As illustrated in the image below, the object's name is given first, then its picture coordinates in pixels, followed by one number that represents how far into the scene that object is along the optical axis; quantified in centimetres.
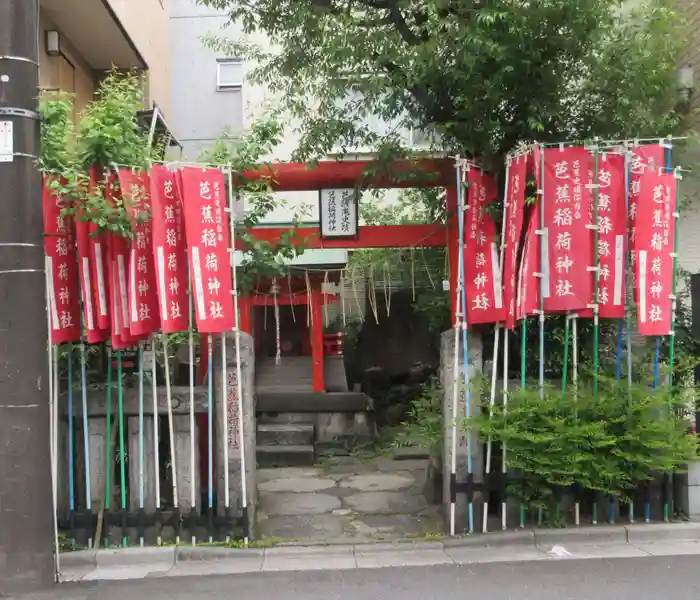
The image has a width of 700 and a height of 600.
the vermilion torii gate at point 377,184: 688
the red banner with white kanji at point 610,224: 608
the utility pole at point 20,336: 501
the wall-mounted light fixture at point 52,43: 939
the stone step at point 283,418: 1245
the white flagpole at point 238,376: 609
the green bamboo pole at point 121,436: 610
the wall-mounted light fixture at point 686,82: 780
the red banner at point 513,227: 610
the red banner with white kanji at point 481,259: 633
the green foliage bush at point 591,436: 588
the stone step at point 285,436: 1155
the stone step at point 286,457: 1085
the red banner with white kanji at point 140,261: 567
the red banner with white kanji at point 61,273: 591
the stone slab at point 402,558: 575
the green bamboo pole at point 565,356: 619
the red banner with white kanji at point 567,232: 603
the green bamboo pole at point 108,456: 609
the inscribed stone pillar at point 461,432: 636
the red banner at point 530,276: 597
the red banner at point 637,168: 606
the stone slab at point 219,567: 566
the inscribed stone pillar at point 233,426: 620
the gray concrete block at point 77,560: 577
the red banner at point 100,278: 595
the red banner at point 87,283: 594
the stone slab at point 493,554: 578
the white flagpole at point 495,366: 628
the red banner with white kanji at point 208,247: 582
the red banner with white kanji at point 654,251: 597
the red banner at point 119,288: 591
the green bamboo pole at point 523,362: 623
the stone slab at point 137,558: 582
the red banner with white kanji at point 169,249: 579
